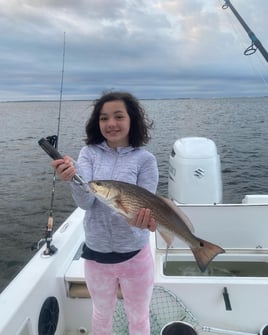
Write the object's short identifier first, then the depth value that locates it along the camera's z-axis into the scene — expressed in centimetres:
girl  244
